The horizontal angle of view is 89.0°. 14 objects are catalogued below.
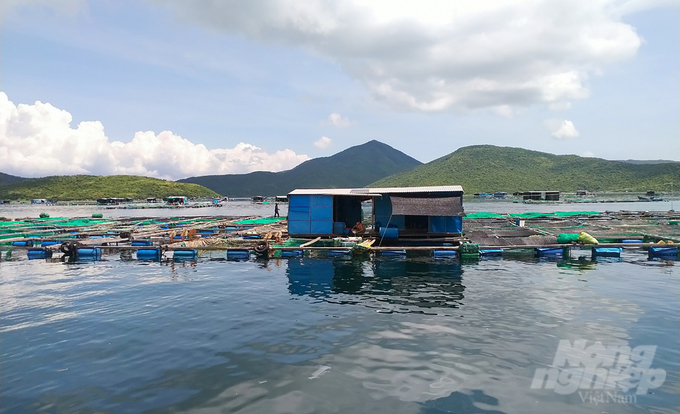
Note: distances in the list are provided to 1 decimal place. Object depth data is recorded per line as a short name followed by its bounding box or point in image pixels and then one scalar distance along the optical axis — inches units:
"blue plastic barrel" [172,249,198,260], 1005.2
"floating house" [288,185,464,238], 1066.7
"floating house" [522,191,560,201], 4197.6
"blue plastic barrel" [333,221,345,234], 1181.1
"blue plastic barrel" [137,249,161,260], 1011.3
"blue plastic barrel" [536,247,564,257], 946.4
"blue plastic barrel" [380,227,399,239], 1106.7
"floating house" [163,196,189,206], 4714.1
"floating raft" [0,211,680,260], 964.6
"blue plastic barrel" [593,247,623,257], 920.3
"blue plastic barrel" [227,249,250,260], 1006.1
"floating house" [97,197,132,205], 4992.6
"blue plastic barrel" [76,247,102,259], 1029.8
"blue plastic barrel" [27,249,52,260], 1050.7
